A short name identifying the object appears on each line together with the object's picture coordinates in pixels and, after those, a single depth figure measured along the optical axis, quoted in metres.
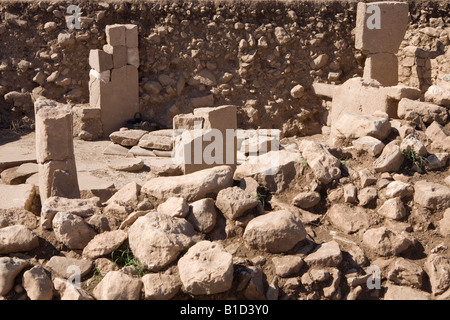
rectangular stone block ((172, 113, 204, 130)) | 8.12
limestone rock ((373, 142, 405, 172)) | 5.32
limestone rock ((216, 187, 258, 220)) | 4.71
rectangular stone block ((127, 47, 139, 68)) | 11.17
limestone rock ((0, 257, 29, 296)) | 4.01
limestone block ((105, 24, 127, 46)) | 10.89
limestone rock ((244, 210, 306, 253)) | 4.41
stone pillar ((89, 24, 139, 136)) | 10.87
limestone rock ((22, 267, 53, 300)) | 3.99
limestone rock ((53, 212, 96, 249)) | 4.55
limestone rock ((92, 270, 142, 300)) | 3.92
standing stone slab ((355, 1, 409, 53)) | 9.05
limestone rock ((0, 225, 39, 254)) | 4.41
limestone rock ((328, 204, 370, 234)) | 4.84
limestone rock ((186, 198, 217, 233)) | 4.66
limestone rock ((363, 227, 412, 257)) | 4.49
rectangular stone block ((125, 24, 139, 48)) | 11.03
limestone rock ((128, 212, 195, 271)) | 4.25
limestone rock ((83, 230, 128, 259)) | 4.44
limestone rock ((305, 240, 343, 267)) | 4.30
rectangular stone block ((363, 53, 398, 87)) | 9.54
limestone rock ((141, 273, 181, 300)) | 3.96
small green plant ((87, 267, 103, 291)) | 4.18
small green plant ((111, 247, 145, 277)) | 4.35
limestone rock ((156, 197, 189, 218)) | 4.66
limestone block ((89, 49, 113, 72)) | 10.69
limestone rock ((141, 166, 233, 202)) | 4.98
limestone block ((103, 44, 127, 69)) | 10.96
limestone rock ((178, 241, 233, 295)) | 3.92
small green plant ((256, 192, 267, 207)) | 5.15
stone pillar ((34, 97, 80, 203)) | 5.76
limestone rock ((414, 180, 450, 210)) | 4.87
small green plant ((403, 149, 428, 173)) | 5.42
